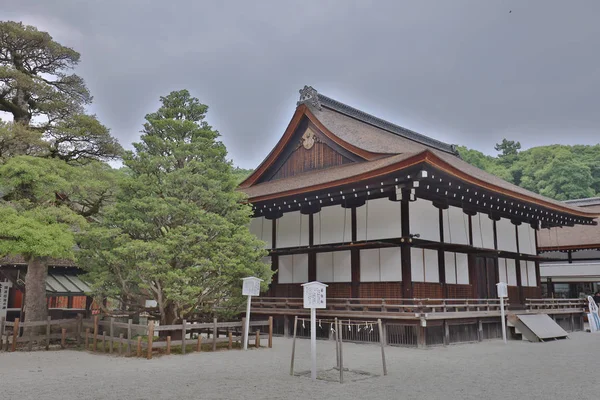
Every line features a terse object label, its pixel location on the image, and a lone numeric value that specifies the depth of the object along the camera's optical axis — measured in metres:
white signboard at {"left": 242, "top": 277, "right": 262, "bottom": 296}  14.00
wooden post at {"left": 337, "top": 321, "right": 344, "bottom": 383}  9.00
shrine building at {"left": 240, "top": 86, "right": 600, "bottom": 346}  16.25
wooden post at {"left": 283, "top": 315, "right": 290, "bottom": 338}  18.28
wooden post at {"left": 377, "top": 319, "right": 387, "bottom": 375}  9.89
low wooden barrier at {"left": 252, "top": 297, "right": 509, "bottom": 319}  14.93
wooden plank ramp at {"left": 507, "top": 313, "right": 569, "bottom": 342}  17.28
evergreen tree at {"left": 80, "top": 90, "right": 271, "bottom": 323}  13.18
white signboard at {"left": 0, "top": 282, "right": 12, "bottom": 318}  18.36
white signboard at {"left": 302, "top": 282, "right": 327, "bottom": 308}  10.48
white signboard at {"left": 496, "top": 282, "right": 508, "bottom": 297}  16.38
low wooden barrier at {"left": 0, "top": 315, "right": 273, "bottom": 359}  12.33
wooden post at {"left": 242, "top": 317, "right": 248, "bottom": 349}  14.11
